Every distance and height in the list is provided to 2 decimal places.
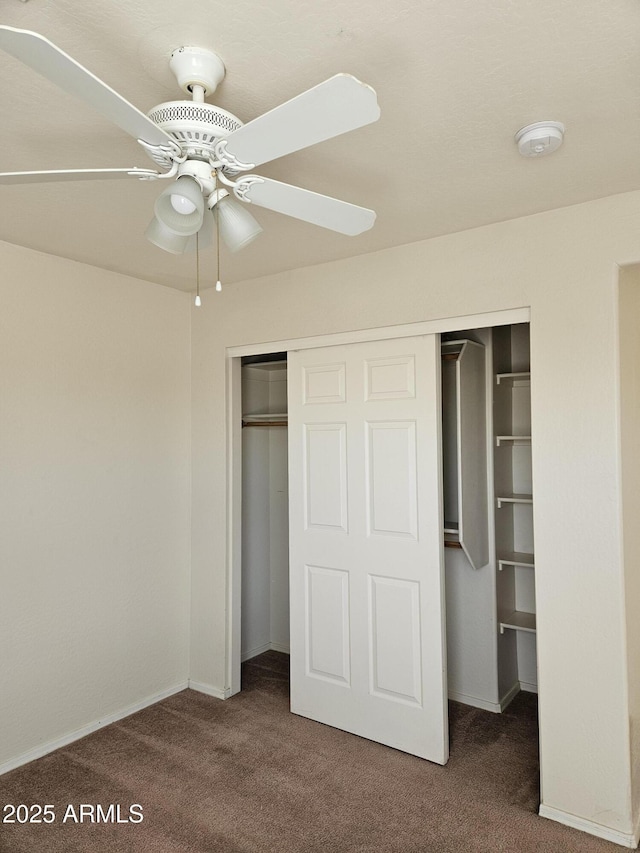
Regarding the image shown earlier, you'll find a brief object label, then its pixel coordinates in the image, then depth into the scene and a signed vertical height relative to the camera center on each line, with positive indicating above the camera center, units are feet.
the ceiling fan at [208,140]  3.77 +2.30
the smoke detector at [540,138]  6.06 +3.20
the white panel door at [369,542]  9.62 -1.67
